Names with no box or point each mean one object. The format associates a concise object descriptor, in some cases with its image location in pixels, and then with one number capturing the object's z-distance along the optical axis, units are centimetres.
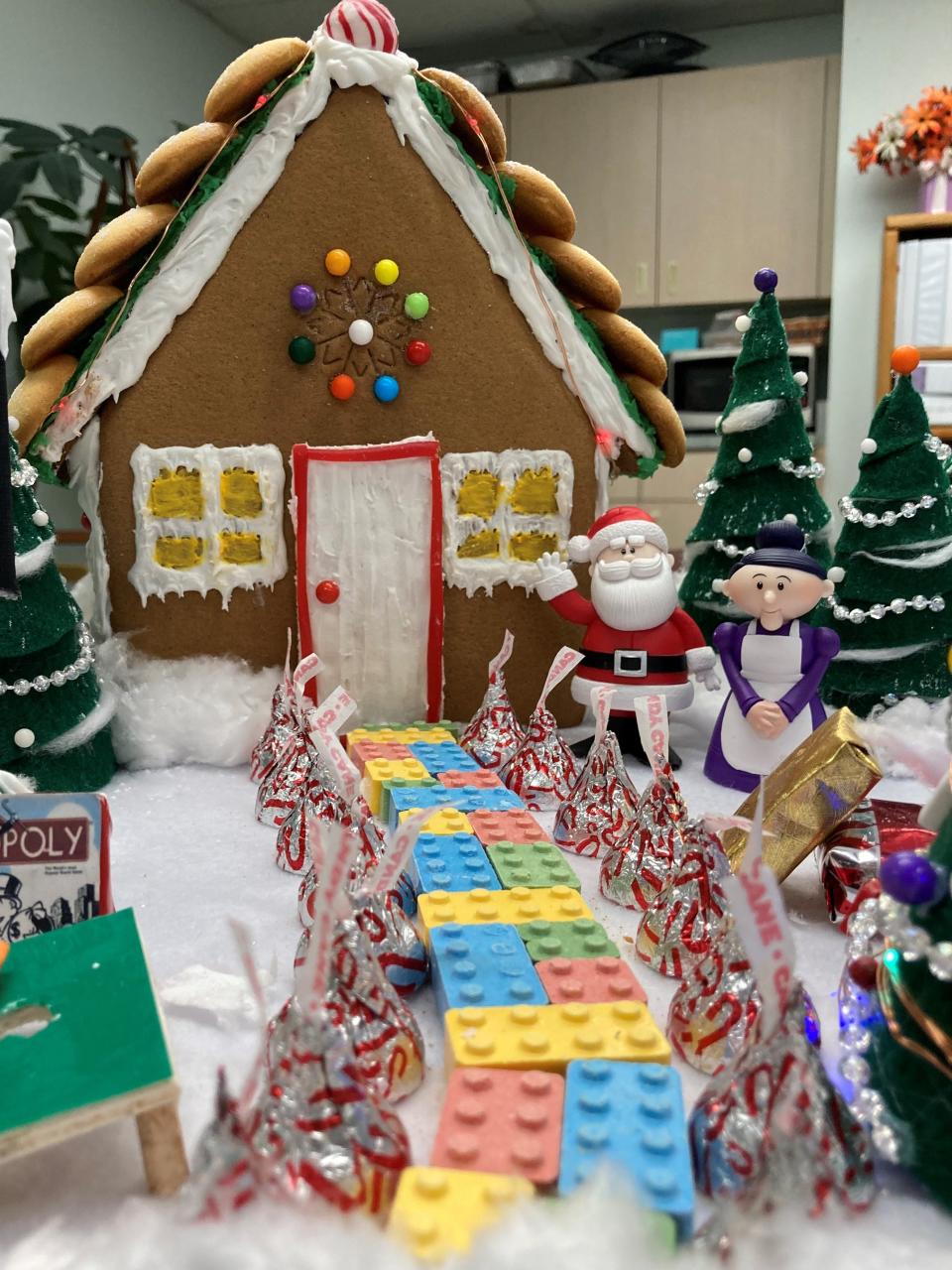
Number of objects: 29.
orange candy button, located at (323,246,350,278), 30
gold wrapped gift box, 20
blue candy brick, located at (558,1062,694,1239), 11
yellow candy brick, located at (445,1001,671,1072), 14
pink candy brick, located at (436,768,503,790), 25
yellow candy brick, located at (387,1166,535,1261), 11
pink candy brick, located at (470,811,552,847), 22
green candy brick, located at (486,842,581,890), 20
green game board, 12
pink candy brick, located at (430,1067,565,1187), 12
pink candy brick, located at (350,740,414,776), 27
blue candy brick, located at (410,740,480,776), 26
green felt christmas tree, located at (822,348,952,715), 31
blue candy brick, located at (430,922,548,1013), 16
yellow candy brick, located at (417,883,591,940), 18
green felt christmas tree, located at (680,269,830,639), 34
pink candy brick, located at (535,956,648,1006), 16
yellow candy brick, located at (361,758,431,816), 25
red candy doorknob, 31
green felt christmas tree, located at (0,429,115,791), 25
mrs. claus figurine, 27
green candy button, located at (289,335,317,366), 30
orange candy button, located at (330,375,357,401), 30
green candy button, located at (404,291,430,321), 30
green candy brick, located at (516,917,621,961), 17
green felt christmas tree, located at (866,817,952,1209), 12
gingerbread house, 29
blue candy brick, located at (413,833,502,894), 20
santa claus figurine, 29
